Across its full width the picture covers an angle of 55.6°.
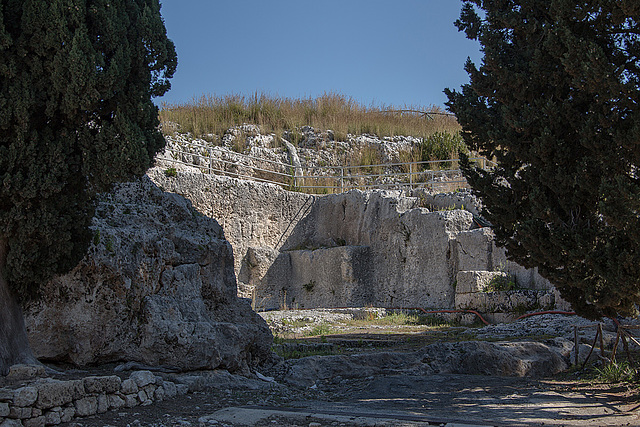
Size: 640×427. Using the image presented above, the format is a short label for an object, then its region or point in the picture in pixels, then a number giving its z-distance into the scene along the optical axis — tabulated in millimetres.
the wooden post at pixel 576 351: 9453
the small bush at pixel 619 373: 8102
